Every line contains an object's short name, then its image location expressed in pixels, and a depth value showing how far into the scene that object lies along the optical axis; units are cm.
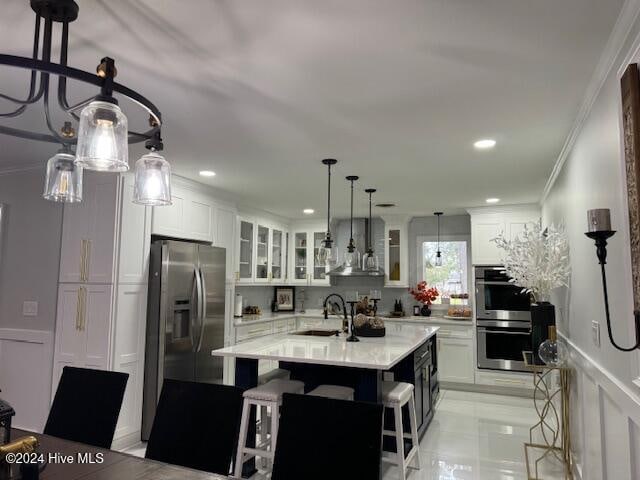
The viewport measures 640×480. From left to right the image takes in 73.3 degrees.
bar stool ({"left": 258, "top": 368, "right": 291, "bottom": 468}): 332
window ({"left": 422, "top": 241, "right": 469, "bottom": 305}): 646
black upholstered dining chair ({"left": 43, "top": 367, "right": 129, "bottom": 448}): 191
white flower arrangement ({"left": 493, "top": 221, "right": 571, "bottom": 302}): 316
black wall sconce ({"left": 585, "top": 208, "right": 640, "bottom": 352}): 162
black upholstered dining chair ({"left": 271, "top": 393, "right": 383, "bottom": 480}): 142
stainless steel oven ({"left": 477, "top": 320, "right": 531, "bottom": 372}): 543
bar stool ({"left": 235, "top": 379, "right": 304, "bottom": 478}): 279
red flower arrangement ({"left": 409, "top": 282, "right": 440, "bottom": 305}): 634
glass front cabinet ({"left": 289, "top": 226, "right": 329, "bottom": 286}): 701
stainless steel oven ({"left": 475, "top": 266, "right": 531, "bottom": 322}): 546
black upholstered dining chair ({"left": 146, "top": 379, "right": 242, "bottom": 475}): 168
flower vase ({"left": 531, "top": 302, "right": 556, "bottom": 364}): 329
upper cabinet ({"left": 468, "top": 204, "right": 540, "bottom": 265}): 559
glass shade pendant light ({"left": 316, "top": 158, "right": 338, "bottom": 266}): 404
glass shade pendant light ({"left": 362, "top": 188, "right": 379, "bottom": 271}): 431
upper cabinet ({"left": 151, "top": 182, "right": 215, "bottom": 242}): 407
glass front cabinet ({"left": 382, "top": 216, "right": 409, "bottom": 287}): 655
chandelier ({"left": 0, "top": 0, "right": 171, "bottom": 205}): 113
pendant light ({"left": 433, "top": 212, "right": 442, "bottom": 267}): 651
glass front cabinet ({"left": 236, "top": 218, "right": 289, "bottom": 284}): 585
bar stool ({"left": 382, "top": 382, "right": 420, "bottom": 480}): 275
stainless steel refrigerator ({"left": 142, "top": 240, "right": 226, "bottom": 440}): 374
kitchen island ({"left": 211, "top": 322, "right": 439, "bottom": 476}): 281
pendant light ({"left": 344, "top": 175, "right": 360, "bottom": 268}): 416
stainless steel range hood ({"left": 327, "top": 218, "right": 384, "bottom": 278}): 646
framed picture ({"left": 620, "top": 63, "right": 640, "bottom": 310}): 148
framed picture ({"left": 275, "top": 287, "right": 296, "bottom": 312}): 707
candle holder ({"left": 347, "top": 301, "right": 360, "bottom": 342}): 378
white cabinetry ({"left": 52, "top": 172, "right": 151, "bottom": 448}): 357
